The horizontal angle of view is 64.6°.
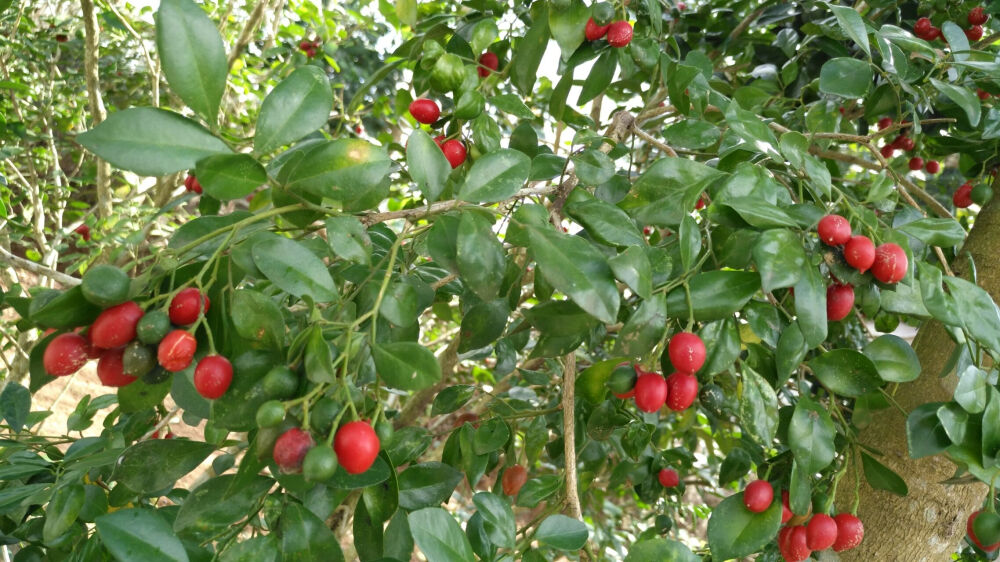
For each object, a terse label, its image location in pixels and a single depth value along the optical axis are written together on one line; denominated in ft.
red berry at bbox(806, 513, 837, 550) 1.09
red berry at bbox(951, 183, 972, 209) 1.94
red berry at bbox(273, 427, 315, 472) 0.72
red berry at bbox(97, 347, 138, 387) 0.77
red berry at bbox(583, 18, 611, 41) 1.29
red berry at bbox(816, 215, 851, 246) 0.87
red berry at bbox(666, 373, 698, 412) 0.94
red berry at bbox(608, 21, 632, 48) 1.27
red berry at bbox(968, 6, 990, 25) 1.84
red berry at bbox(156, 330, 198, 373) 0.74
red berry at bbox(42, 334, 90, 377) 0.75
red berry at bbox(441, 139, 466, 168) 1.21
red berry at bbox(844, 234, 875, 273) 0.86
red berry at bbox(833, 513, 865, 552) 1.16
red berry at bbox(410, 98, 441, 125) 1.23
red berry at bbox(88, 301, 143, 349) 0.73
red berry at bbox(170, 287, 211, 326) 0.78
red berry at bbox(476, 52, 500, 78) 1.53
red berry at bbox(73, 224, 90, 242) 3.31
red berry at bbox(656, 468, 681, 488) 1.77
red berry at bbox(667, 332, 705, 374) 0.89
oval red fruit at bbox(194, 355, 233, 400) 0.76
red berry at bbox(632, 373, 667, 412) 0.93
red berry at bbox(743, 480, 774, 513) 1.08
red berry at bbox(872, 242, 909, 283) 0.87
